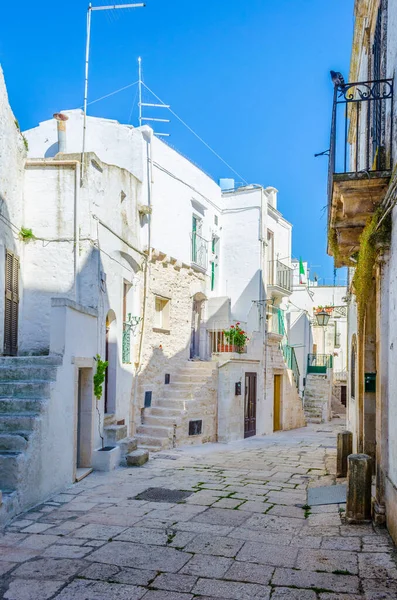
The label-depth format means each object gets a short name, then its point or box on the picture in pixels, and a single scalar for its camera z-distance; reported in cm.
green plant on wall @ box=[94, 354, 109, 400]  1031
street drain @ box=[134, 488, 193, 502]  805
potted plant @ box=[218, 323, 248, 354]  1689
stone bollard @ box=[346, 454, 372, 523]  669
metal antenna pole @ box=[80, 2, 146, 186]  1186
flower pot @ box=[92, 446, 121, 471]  995
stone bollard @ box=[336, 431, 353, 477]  983
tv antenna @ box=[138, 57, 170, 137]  1541
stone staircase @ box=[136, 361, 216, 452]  1314
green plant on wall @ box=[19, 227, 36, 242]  1173
